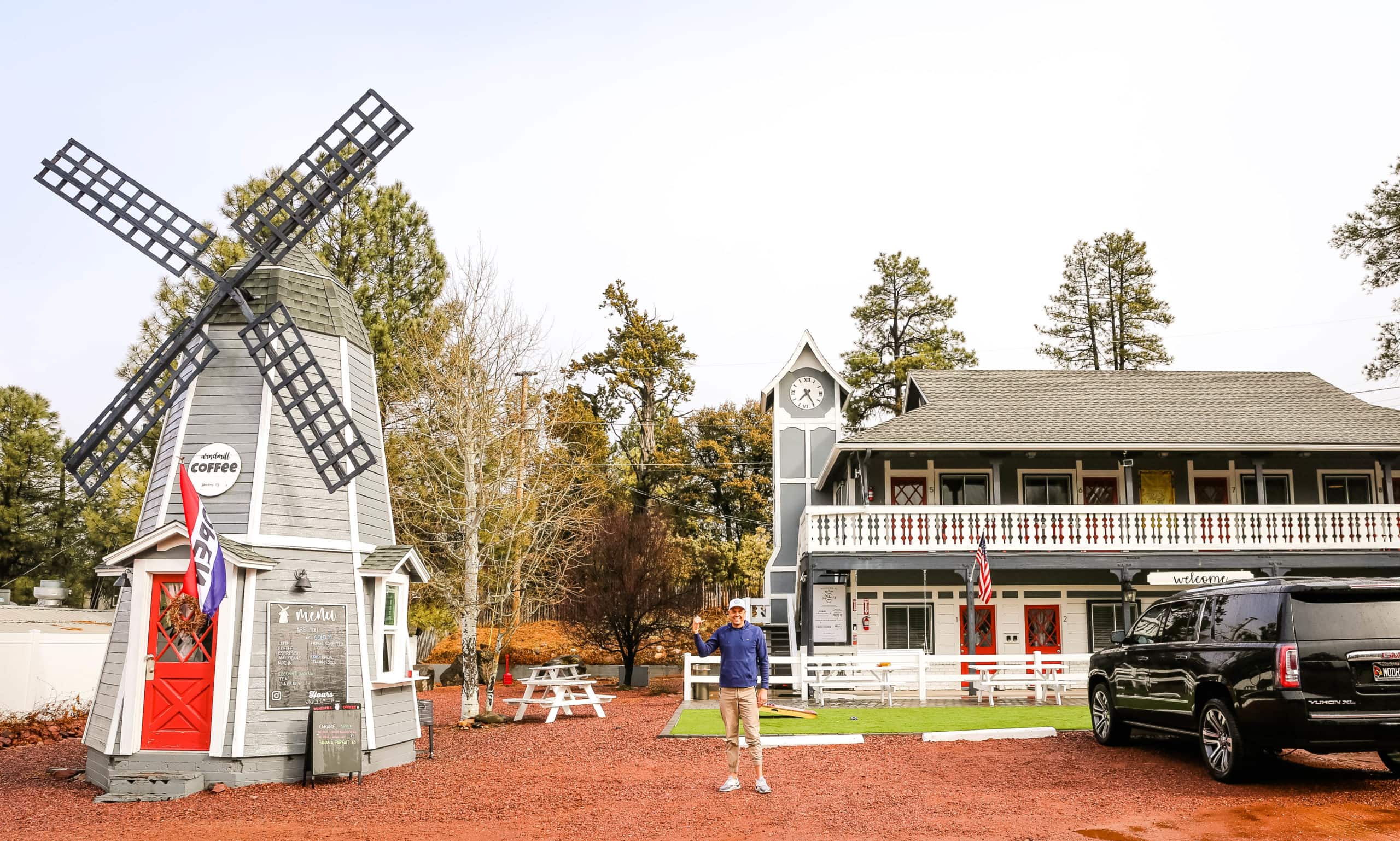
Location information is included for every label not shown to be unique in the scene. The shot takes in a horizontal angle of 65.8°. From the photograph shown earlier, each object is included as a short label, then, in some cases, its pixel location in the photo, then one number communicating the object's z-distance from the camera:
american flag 20.86
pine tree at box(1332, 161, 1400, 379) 31.64
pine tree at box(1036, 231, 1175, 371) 43.78
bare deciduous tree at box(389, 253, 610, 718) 21.17
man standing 11.04
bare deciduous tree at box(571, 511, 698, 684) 29.94
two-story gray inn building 23.77
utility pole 22.64
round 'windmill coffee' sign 14.34
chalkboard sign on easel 13.30
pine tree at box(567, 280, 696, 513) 43.81
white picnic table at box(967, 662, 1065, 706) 19.55
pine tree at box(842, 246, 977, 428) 43.56
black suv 9.69
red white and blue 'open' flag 12.49
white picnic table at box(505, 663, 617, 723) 20.92
